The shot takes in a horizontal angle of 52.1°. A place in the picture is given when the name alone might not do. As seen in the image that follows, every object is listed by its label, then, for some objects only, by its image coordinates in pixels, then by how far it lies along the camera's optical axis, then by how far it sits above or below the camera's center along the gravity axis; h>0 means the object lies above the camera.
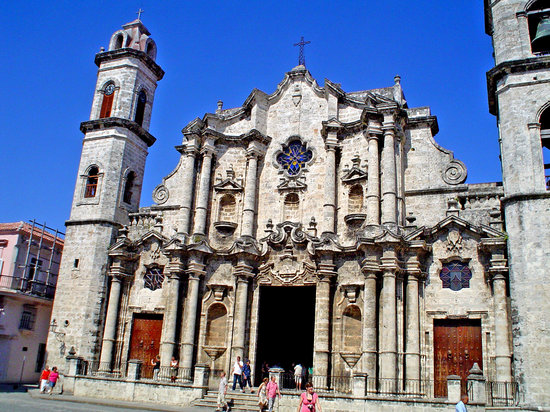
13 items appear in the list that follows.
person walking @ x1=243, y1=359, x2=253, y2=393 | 20.64 -0.22
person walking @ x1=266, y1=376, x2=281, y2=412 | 15.91 -0.67
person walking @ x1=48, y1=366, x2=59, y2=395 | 21.36 -0.86
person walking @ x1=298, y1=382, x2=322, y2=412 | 11.65 -0.63
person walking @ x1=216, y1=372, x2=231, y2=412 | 17.50 -0.92
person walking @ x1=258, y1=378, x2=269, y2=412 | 16.39 -0.77
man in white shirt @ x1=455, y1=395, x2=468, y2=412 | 11.78 -0.56
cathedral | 18.44 +4.55
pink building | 28.17 +2.85
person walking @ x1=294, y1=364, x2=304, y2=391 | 19.62 -0.24
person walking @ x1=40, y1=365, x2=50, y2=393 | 21.55 -0.90
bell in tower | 19.62 +11.95
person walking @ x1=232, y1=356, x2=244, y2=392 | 19.89 -0.20
